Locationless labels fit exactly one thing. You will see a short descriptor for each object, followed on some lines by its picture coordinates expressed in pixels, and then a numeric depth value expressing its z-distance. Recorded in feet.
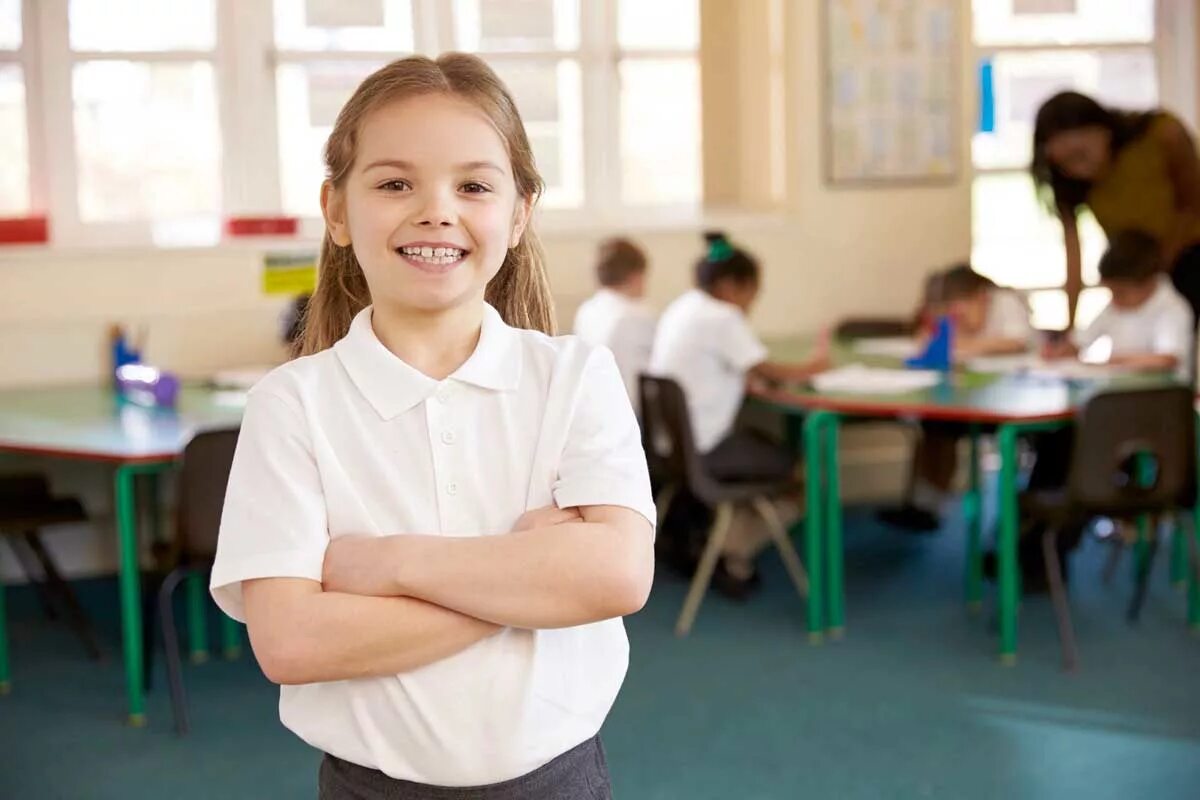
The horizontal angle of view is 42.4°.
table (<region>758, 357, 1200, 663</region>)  12.91
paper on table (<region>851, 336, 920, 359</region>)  16.85
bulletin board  19.27
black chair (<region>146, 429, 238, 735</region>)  11.46
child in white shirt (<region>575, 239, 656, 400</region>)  16.33
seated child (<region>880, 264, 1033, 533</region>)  16.57
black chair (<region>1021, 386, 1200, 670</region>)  12.77
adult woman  16.47
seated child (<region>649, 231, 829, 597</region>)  15.15
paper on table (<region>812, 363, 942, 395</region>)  14.16
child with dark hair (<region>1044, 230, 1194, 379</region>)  14.76
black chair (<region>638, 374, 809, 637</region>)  14.16
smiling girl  4.24
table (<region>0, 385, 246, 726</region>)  11.80
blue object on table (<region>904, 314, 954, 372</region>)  15.31
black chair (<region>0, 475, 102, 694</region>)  13.25
